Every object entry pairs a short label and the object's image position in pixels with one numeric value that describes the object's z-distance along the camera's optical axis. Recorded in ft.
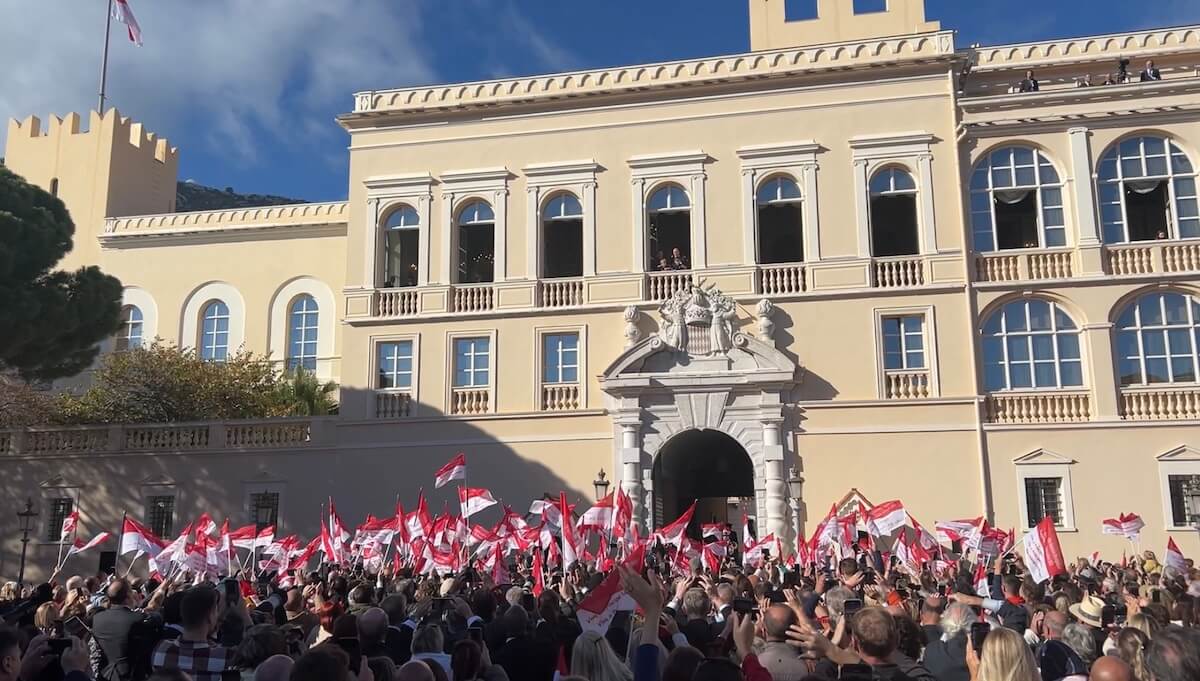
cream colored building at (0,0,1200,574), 78.48
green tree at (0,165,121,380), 80.33
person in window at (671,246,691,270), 87.92
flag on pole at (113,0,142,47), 129.18
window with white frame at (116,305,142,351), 110.93
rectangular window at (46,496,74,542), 92.58
